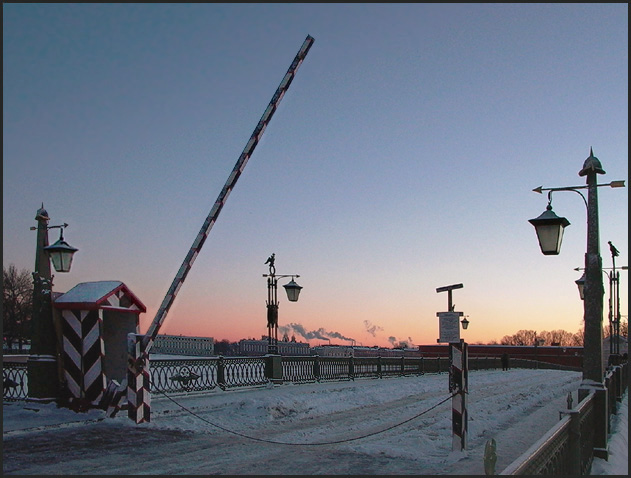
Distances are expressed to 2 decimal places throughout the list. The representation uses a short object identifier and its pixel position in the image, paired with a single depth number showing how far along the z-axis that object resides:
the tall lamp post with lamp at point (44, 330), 13.54
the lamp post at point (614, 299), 25.85
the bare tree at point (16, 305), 61.81
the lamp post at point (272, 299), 23.91
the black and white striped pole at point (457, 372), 10.69
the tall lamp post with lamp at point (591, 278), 9.82
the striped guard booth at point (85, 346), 13.75
